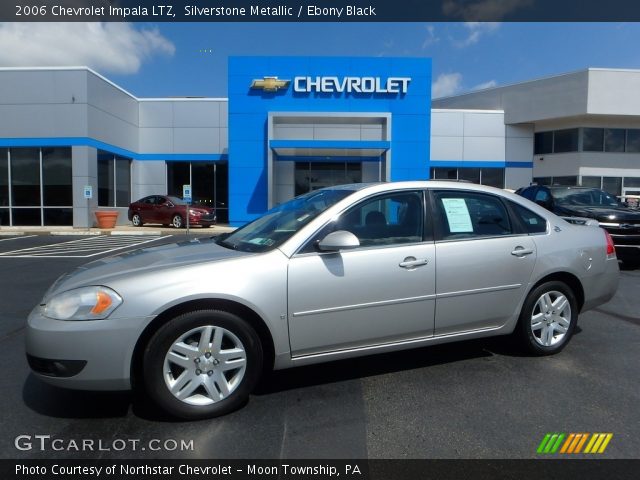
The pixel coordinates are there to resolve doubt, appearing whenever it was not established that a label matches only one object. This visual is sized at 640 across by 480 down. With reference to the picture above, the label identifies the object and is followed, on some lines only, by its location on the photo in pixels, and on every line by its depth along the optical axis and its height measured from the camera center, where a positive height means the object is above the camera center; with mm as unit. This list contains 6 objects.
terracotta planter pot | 19453 -447
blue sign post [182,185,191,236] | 18219 +573
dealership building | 19391 +3799
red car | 20453 -176
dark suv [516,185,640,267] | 8531 +63
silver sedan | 2734 -586
